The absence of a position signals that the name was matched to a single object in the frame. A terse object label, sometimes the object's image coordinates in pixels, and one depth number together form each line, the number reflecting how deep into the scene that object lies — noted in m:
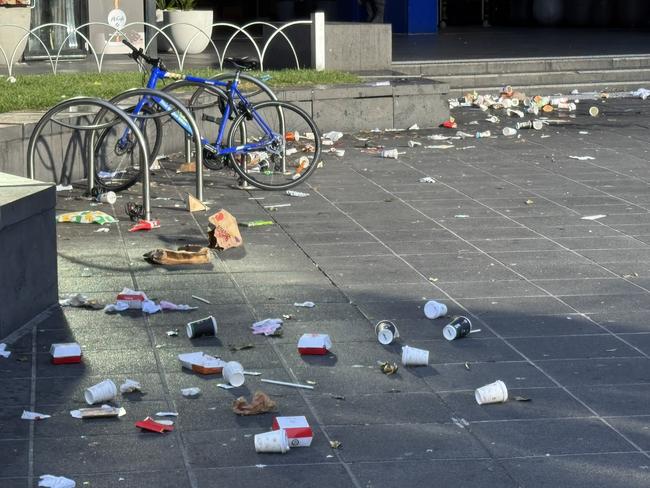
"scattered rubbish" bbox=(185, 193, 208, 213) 14.76
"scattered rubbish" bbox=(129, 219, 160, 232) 13.61
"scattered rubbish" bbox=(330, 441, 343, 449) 7.41
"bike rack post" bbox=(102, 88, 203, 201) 14.67
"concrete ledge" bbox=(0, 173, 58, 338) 9.43
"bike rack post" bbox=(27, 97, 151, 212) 13.90
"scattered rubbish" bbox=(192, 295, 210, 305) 10.70
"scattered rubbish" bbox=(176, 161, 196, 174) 17.44
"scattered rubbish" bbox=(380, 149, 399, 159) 19.19
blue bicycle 15.81
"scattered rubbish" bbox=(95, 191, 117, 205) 14.98
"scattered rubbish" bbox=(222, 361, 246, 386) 8.53
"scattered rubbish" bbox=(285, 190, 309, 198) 15.93
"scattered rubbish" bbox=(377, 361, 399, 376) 8.85
